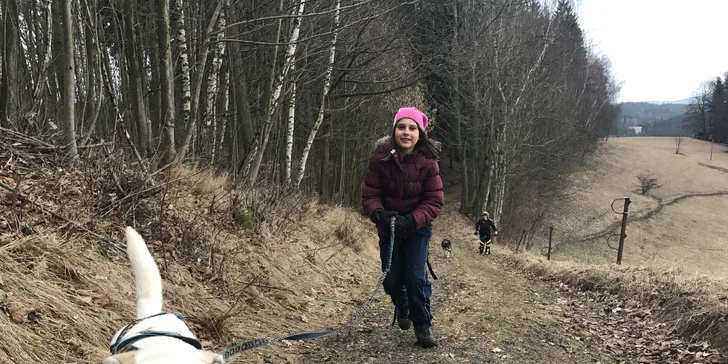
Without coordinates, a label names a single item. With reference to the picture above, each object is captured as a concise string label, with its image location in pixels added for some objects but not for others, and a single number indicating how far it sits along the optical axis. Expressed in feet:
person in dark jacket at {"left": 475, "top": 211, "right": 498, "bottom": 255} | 53.83
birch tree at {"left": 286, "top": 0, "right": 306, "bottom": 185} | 33.43
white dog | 5.56
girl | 12.96
